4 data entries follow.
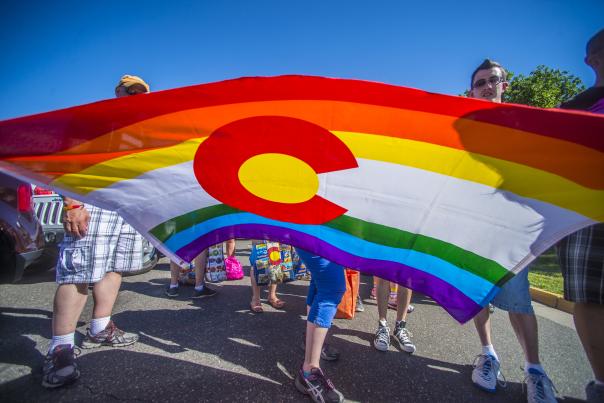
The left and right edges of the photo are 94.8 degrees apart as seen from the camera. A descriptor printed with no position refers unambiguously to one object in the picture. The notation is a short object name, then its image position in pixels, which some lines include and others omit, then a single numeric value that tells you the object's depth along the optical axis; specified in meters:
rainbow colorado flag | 1.29
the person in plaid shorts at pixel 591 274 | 1.54
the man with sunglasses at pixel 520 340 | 1.83
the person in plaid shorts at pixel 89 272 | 1.94
